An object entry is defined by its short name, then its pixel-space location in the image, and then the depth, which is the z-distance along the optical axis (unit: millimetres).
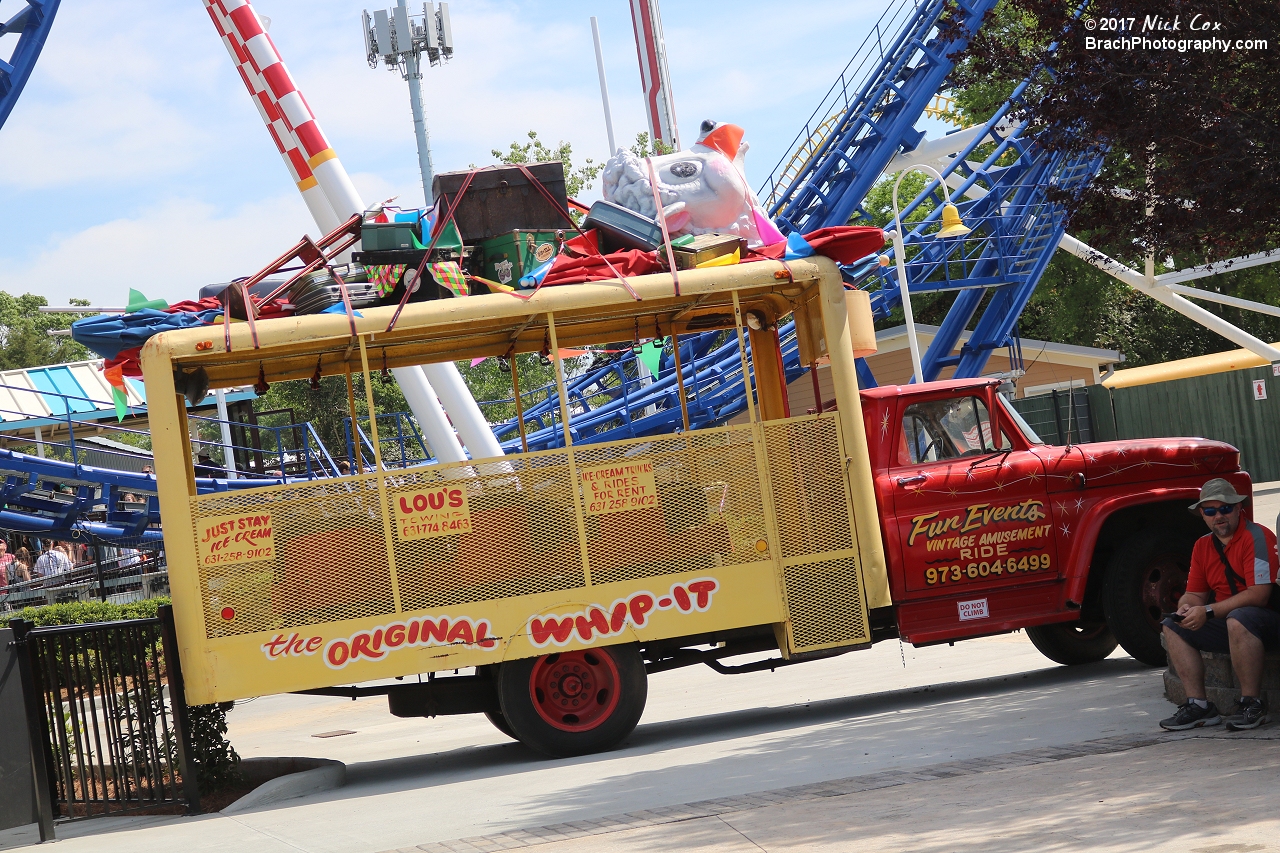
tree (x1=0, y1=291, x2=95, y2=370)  67188
